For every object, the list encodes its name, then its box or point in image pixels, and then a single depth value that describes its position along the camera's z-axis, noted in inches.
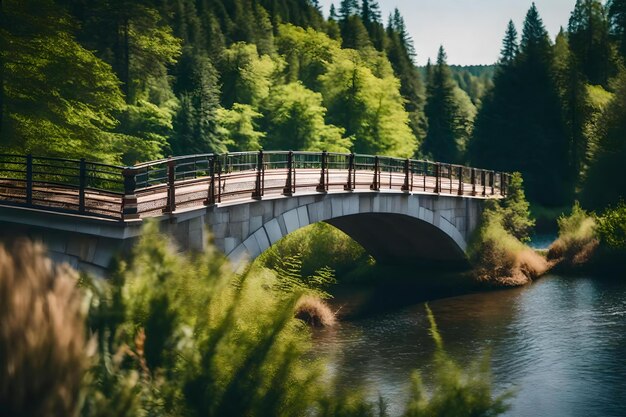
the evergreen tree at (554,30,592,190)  2568.9
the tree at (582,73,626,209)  1601.9
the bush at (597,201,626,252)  1382.9
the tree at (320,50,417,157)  2652.6
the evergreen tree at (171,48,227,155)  2096.5
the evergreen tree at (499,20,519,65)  4227.4
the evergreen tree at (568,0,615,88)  2773.1
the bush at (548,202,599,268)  1467.8
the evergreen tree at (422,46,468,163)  3312.0
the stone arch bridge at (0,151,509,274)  658.2
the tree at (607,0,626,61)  2339.9
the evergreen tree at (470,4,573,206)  2610.7
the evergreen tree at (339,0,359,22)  4594.0
